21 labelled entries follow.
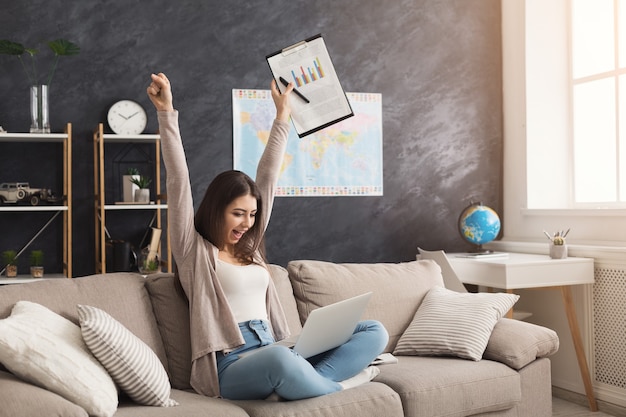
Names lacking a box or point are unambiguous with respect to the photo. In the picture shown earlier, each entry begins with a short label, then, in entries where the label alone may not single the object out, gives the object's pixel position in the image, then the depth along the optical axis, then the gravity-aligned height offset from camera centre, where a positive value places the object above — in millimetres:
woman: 2611 -338
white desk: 3959 -370
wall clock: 4039 +485
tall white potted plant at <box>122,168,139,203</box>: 4023 +110
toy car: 3727 +77
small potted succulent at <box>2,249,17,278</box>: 3775 -269
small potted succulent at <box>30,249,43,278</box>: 3814 -273
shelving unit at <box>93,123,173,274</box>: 3846 +61
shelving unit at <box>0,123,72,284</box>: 3707 +13
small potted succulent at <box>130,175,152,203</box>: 3963 +87
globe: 4438 -104
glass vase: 3781 +504
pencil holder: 4090 -249
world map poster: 4348 +341
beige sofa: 2500 -552
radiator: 3965 -664
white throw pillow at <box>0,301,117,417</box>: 2240 -461
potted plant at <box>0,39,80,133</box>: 3652 +707
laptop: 2562 -421
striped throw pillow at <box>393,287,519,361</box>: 3152 -504
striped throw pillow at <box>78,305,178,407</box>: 2393 -477
